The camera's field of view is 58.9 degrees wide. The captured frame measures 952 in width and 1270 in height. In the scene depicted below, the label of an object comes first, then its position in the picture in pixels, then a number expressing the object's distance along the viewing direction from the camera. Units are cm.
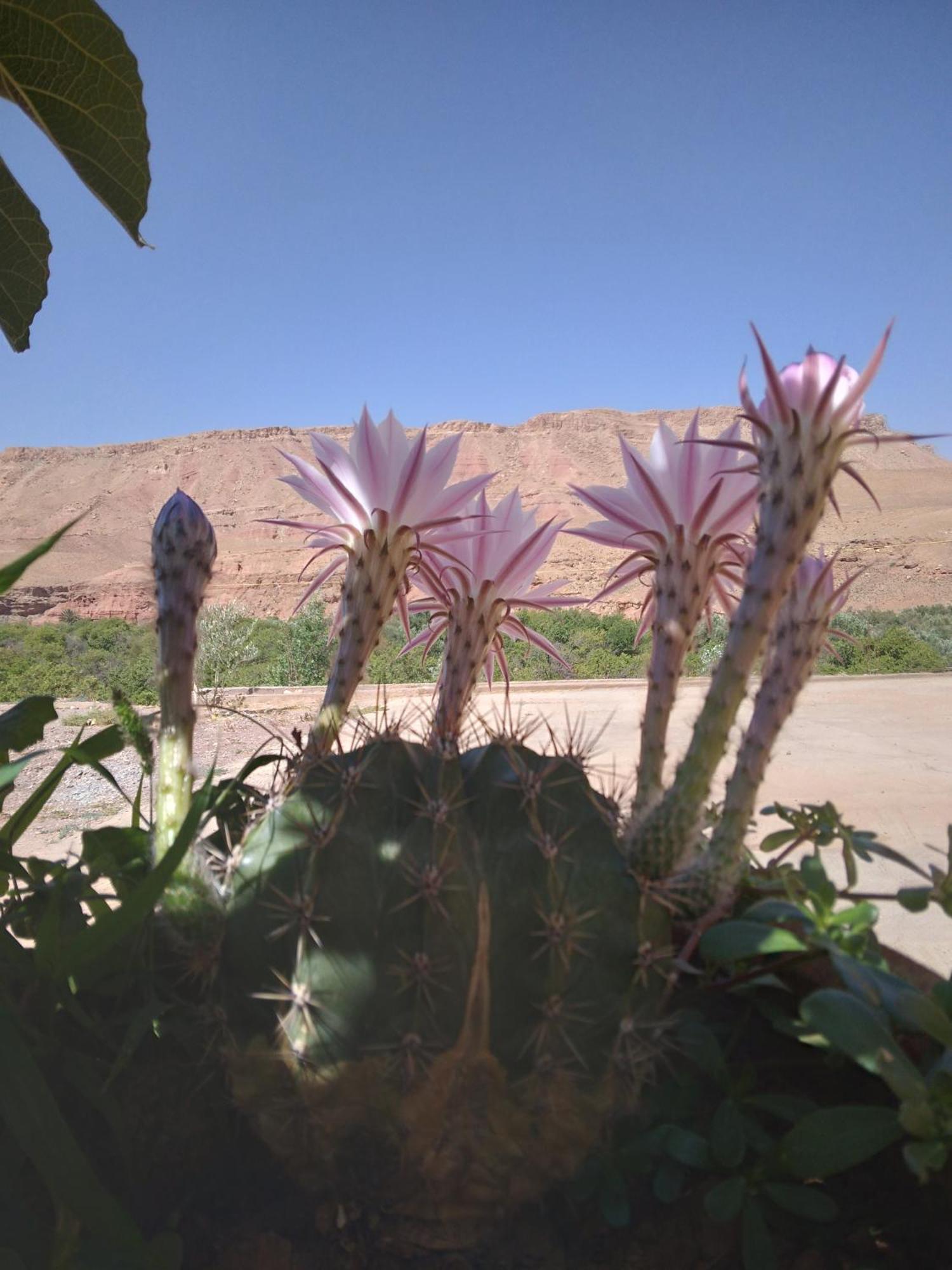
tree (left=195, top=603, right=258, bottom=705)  1092
